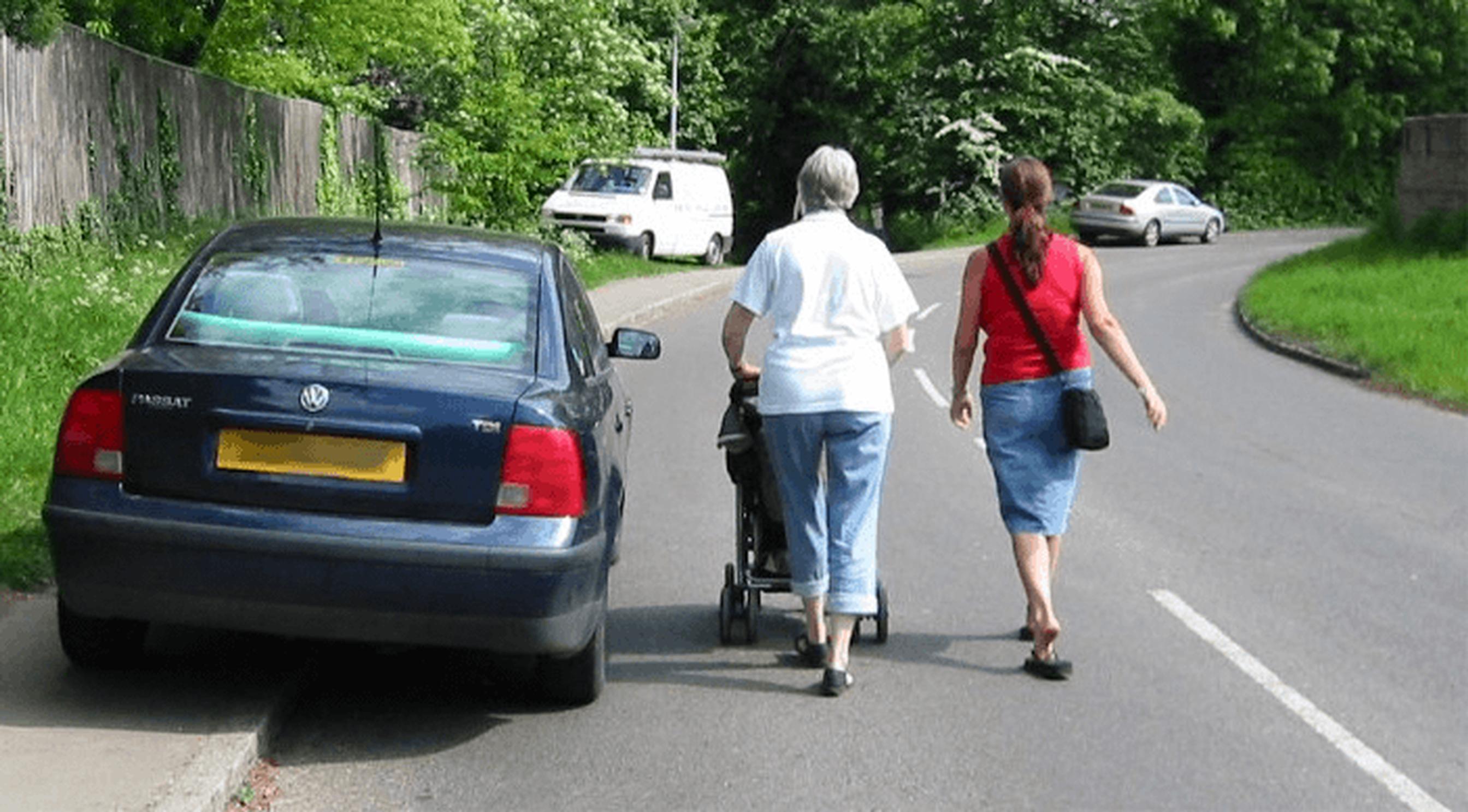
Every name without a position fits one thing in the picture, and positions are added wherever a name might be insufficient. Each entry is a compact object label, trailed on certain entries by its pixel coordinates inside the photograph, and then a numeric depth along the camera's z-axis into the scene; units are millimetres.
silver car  49875
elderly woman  7535
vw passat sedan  6484
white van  38844
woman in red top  7887
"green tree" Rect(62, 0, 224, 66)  29094
